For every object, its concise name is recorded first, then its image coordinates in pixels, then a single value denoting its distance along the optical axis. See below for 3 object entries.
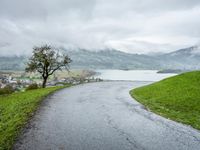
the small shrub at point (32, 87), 31.51
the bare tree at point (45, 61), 35.76
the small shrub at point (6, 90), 31.04
